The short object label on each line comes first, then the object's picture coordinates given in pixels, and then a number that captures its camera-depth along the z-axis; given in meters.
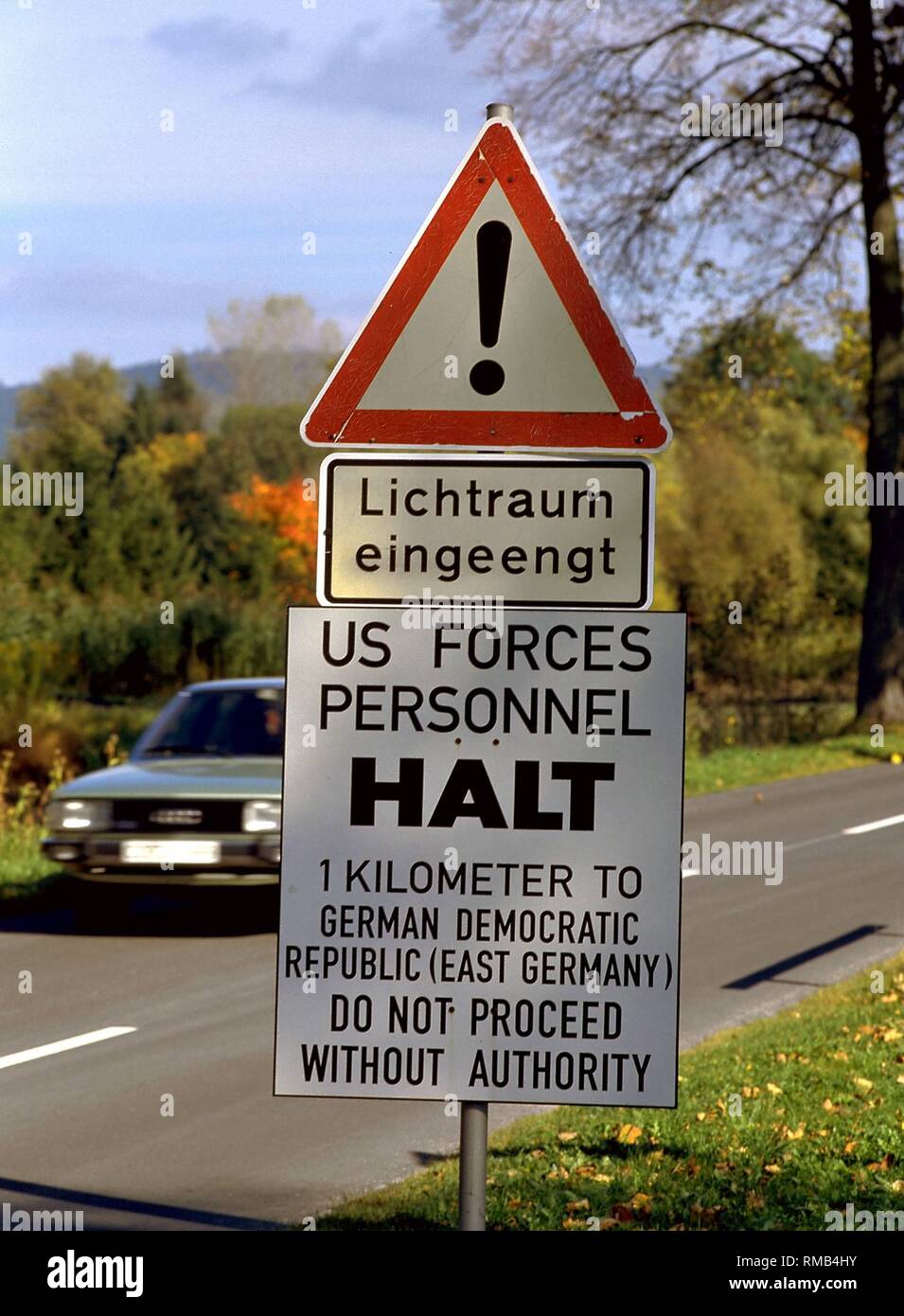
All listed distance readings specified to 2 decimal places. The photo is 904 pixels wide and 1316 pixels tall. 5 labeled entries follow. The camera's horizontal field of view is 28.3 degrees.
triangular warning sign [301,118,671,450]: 3.45
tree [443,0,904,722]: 27.50
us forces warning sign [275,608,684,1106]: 3.25
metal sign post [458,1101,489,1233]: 3.25
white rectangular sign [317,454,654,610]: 3.38
